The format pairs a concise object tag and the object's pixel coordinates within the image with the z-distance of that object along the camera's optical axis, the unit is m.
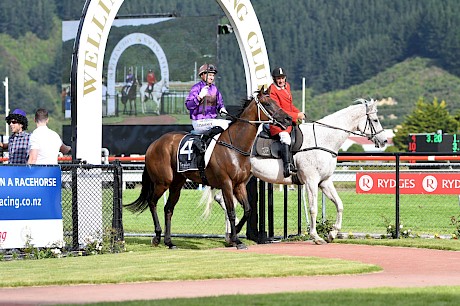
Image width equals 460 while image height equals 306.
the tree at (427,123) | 105.06
